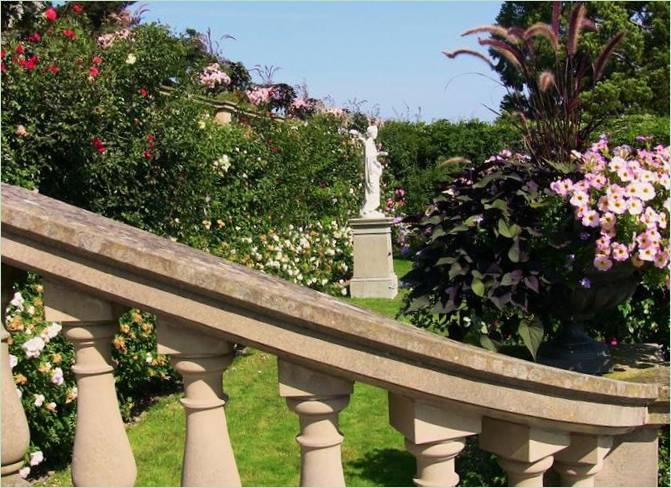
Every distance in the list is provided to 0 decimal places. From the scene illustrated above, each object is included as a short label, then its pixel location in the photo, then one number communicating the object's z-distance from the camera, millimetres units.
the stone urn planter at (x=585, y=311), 2998
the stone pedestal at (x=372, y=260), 12141
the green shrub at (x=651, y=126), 13573
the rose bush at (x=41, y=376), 4559
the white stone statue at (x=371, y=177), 12625
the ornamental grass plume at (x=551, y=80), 2928
